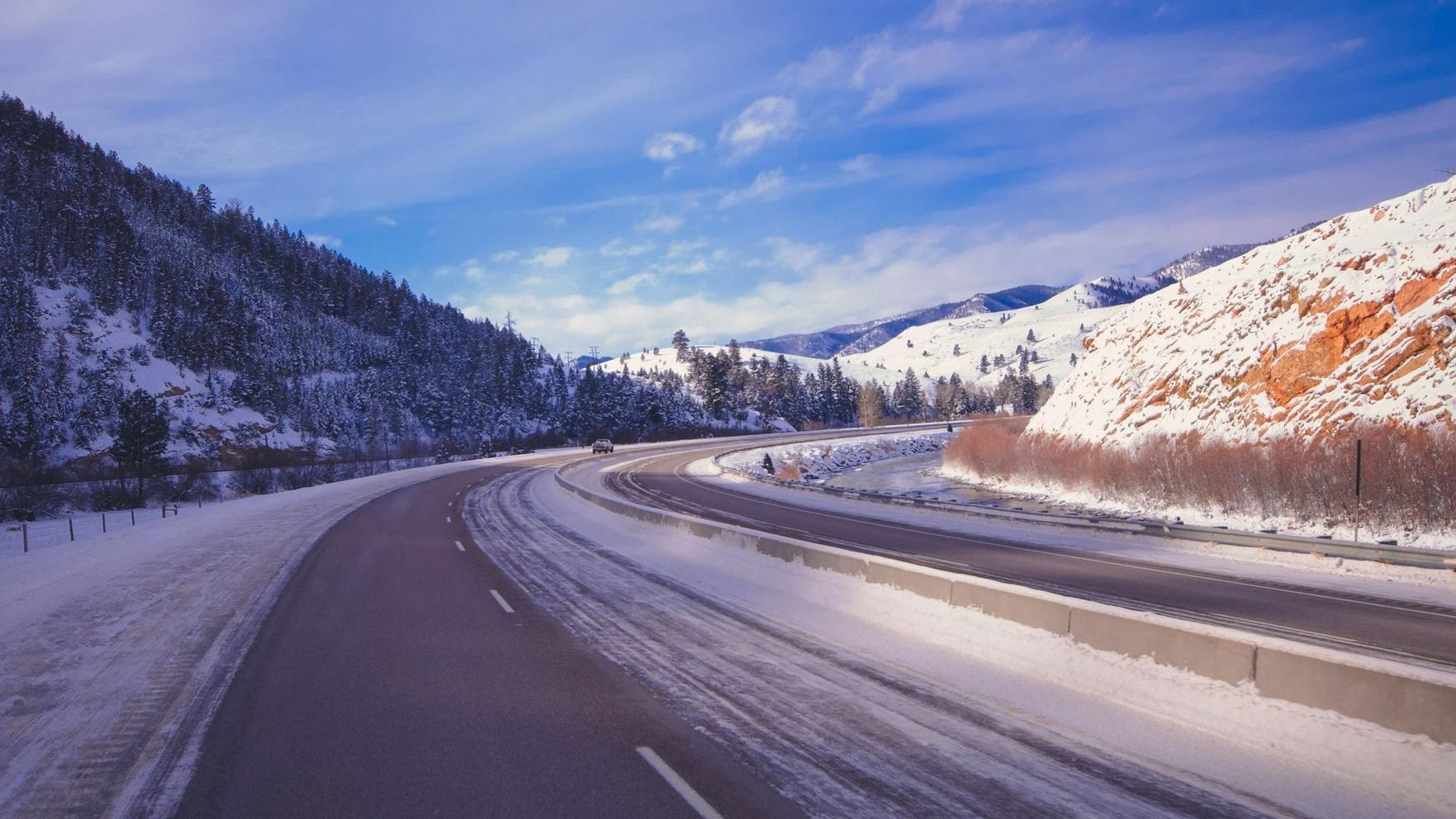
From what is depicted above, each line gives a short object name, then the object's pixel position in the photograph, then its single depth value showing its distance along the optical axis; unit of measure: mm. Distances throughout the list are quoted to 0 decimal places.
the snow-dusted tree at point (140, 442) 51906
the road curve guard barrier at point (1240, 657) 5133
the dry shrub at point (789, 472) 51197
